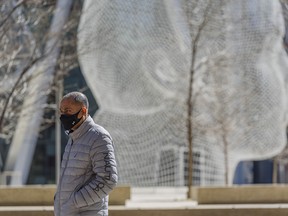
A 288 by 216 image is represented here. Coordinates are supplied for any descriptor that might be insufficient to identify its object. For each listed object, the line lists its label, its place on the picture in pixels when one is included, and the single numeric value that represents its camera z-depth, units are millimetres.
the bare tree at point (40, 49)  17344
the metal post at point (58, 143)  32625
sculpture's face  23781
